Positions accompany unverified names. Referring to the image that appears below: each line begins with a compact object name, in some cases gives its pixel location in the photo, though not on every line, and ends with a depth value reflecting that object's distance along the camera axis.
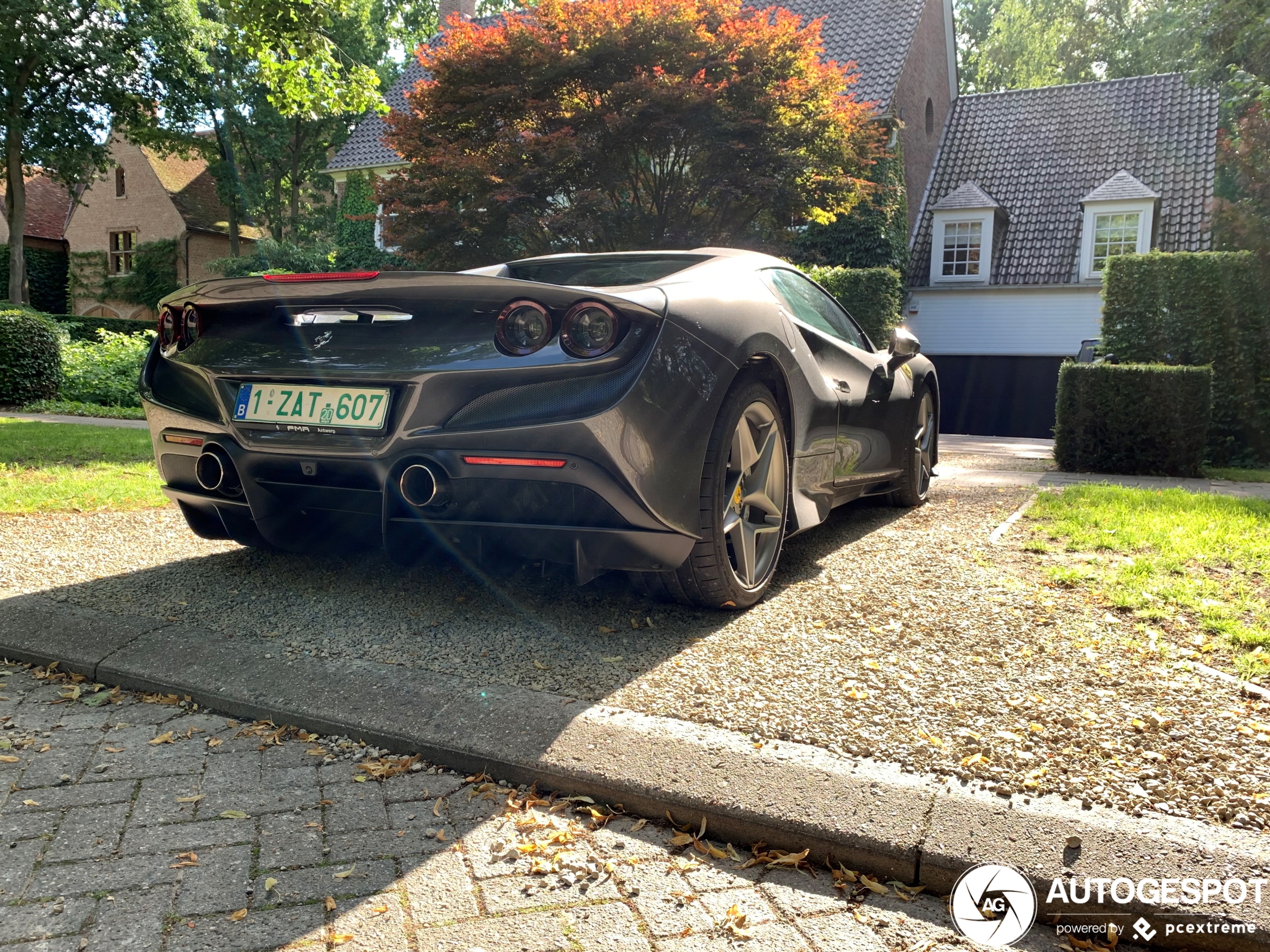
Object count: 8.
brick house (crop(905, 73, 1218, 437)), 22.14
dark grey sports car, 2.89
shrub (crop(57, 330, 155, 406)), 14.86
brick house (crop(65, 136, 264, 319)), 36.62
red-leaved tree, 11.62
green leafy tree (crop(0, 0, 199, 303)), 25.39
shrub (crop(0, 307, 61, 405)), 13.80
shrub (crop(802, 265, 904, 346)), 16.30
